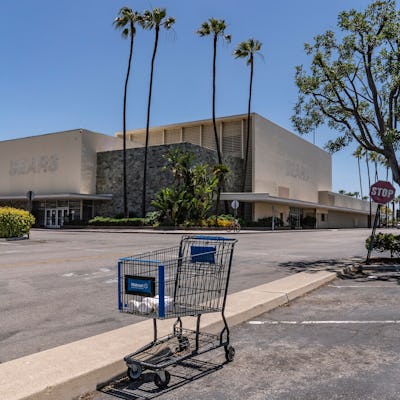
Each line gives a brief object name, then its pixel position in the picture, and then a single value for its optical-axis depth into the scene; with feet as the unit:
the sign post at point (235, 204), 130.31
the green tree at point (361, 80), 46.34
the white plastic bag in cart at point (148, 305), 14.02
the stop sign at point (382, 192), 43.47
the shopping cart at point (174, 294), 13.64
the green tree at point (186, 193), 125.49
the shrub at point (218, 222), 130.00
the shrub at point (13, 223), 76.59
